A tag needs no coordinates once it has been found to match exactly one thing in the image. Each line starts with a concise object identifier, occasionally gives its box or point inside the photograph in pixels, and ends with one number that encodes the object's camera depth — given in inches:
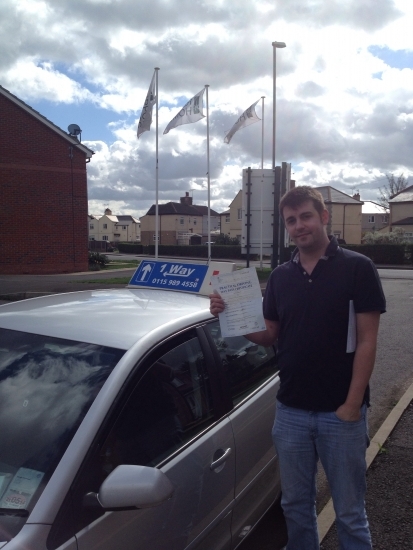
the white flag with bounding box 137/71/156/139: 705.0
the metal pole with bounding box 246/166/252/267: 493.7
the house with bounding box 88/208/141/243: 4458.7
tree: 2903.5
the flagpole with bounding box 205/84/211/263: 837.5
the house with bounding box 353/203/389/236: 3129.9
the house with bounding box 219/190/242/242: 2881.4
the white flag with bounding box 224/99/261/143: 847.7
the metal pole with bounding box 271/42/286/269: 496.1
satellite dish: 951.6
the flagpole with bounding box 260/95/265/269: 993.7
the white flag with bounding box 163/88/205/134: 727.1
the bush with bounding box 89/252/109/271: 1010.7
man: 92.5
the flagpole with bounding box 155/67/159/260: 714.0
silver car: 72.4
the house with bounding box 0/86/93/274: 855.1
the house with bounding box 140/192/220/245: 3213.6
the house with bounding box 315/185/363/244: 2372.0
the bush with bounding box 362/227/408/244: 1713.8
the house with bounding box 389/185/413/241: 2345.0
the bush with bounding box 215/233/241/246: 2291.6
